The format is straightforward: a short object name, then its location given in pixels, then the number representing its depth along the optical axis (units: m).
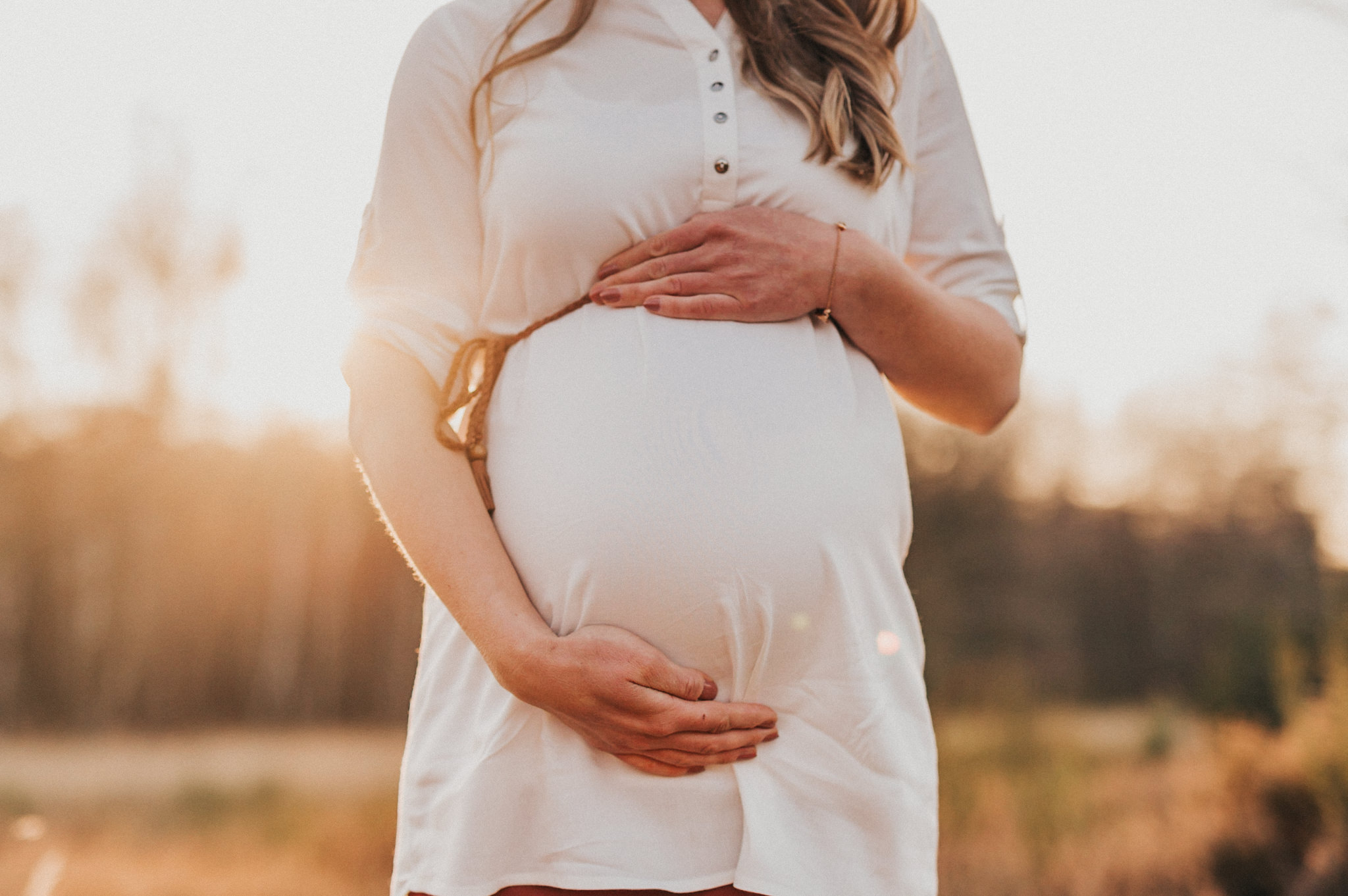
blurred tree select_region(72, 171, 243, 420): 13.77
